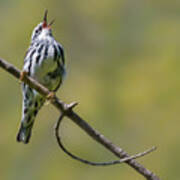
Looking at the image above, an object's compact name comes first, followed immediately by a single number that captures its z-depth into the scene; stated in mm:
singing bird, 9367
